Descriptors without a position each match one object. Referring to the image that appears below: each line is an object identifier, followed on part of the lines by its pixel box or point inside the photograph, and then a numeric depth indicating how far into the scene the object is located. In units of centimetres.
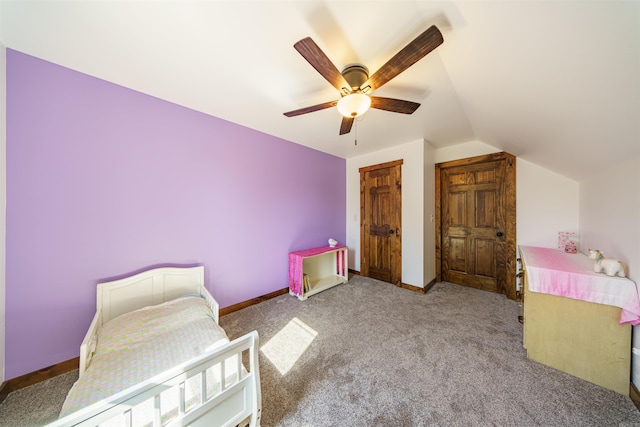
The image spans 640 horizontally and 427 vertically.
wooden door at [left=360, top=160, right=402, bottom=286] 321
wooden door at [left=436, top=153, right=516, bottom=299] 276
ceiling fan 105
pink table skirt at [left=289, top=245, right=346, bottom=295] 276
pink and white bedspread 95
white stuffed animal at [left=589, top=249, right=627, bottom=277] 136
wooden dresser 132
